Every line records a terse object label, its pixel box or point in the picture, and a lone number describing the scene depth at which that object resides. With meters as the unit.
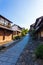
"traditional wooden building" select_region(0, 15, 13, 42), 7.95
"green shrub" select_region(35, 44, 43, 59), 2.75
